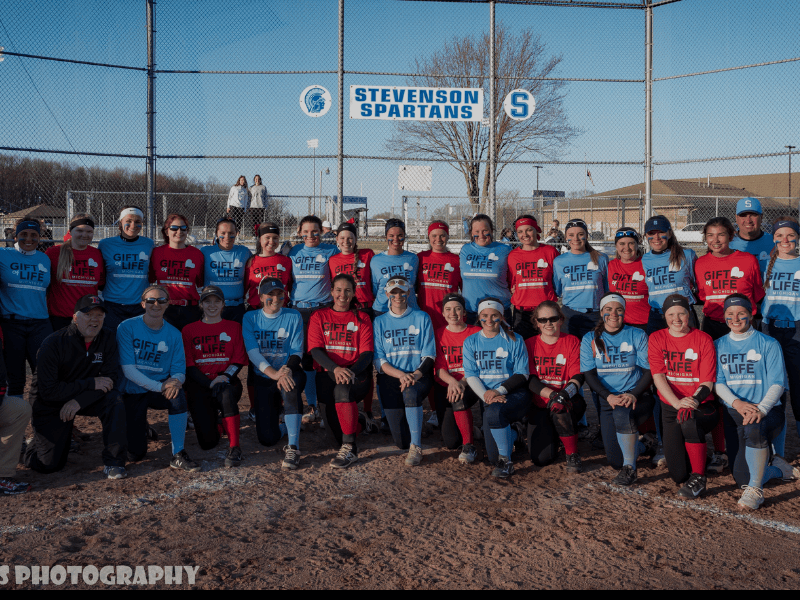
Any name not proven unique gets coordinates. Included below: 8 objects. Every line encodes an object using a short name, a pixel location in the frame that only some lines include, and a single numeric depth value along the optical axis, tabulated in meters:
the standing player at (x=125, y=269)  5.89
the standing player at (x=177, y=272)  6.05
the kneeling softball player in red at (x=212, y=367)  5.26
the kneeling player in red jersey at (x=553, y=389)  5.02
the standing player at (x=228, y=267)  6.22
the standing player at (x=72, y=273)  5.61
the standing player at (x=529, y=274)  6.11
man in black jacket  4.82
